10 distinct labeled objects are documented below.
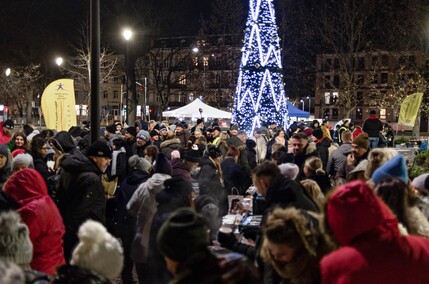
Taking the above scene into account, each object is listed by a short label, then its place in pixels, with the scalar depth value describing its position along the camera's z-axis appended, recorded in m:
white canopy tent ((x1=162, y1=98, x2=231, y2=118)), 28.71
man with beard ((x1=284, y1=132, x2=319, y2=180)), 9.43
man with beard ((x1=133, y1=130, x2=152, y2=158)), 10.86
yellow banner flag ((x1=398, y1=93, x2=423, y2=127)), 17.41
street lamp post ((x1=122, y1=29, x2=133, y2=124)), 20.95
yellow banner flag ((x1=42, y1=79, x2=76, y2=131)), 13.09
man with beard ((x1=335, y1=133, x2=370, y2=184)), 8.33
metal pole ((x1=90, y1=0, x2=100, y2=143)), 7.77
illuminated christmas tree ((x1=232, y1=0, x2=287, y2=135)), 24.58
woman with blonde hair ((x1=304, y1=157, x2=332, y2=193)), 7.16
